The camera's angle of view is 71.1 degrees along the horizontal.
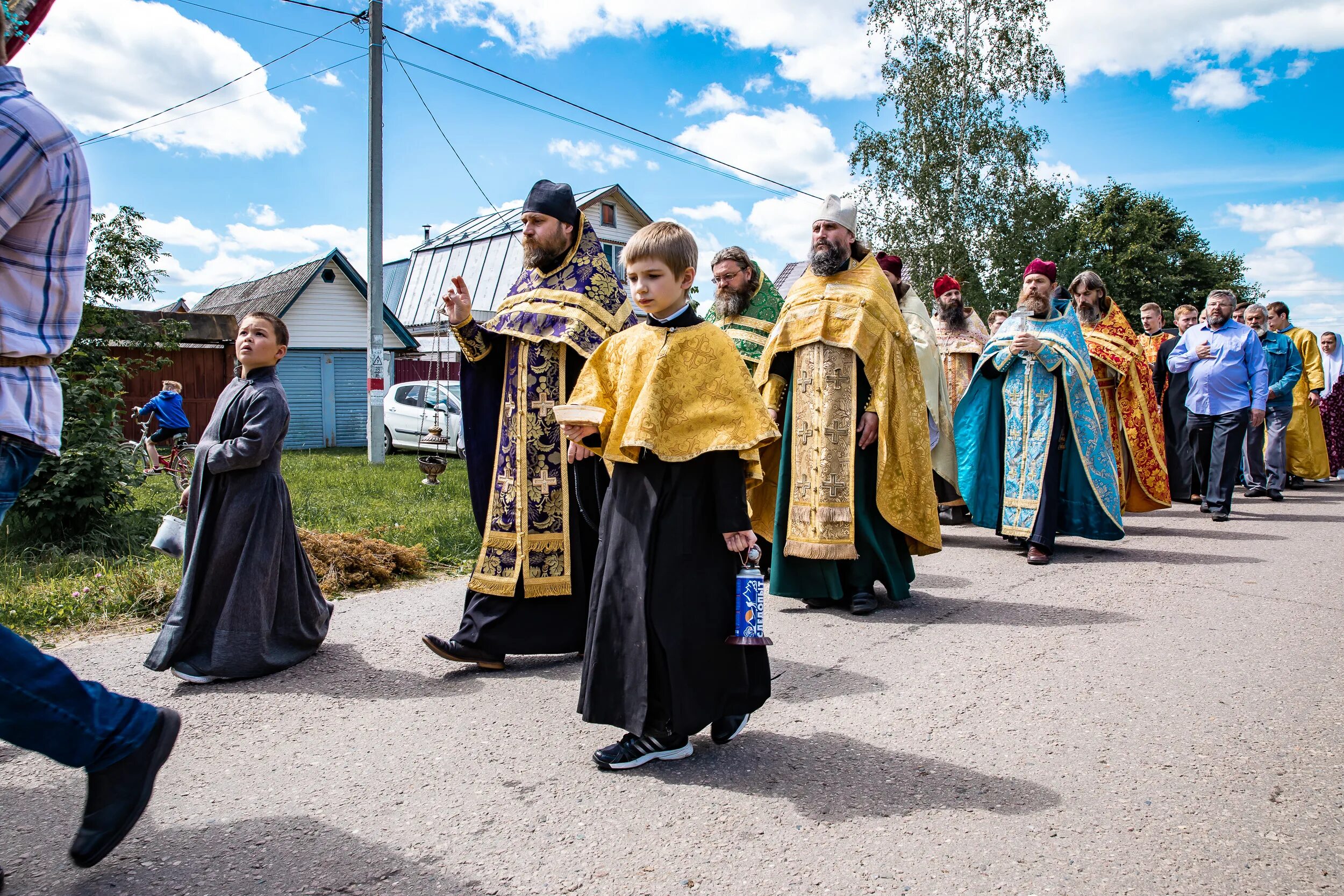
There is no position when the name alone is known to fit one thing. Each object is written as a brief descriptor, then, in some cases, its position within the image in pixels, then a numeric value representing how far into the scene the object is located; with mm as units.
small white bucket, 4059
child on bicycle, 13742
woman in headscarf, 13305
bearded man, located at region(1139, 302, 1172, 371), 11539
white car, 17234
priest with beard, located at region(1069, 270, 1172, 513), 8305
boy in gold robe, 3012
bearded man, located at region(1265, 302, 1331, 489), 12273
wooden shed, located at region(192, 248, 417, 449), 24266
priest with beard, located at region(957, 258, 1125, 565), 6918
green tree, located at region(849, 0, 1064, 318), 23641
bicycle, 12312
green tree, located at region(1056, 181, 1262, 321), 35875
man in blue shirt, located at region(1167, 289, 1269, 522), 9258
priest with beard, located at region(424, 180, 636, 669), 4125
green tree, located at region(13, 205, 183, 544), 6602
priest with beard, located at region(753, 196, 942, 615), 5367
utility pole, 14344
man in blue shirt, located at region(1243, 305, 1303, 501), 11406
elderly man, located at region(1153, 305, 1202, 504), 10961
